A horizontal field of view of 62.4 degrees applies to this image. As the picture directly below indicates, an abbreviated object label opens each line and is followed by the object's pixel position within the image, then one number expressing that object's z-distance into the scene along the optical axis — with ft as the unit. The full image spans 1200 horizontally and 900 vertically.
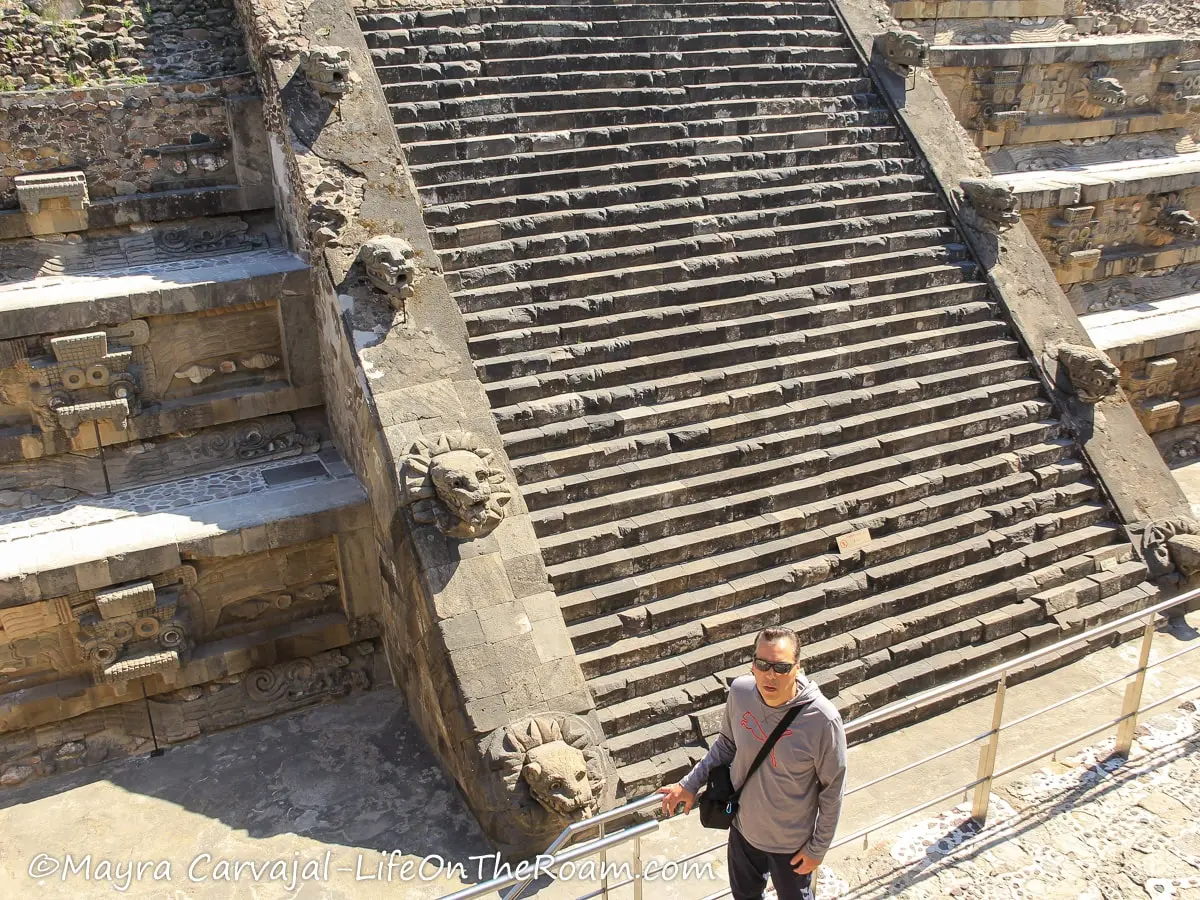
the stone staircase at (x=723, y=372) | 27.99
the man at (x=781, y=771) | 15.12
